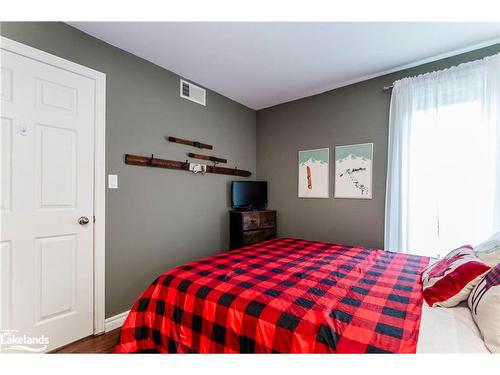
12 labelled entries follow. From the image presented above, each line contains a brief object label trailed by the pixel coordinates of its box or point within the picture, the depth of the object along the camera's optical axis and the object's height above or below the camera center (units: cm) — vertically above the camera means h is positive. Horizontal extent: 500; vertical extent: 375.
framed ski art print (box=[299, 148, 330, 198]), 315 +19
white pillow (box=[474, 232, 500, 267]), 132 -37
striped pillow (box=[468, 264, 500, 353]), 89 -50
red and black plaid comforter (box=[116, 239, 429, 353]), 99 -60
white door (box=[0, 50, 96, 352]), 159 -13
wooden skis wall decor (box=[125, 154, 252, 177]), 224 +23
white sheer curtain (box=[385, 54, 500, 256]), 211 +29
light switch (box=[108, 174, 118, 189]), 210 +3
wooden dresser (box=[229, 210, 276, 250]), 311 -56
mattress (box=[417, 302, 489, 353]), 91 -60
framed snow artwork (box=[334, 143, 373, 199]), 281 +21
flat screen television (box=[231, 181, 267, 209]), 331 -12
